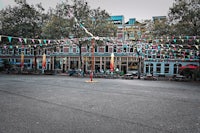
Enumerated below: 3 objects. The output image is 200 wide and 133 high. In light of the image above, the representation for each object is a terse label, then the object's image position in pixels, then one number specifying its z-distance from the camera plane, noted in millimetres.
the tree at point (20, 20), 30516
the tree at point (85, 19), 27719
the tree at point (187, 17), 21131
